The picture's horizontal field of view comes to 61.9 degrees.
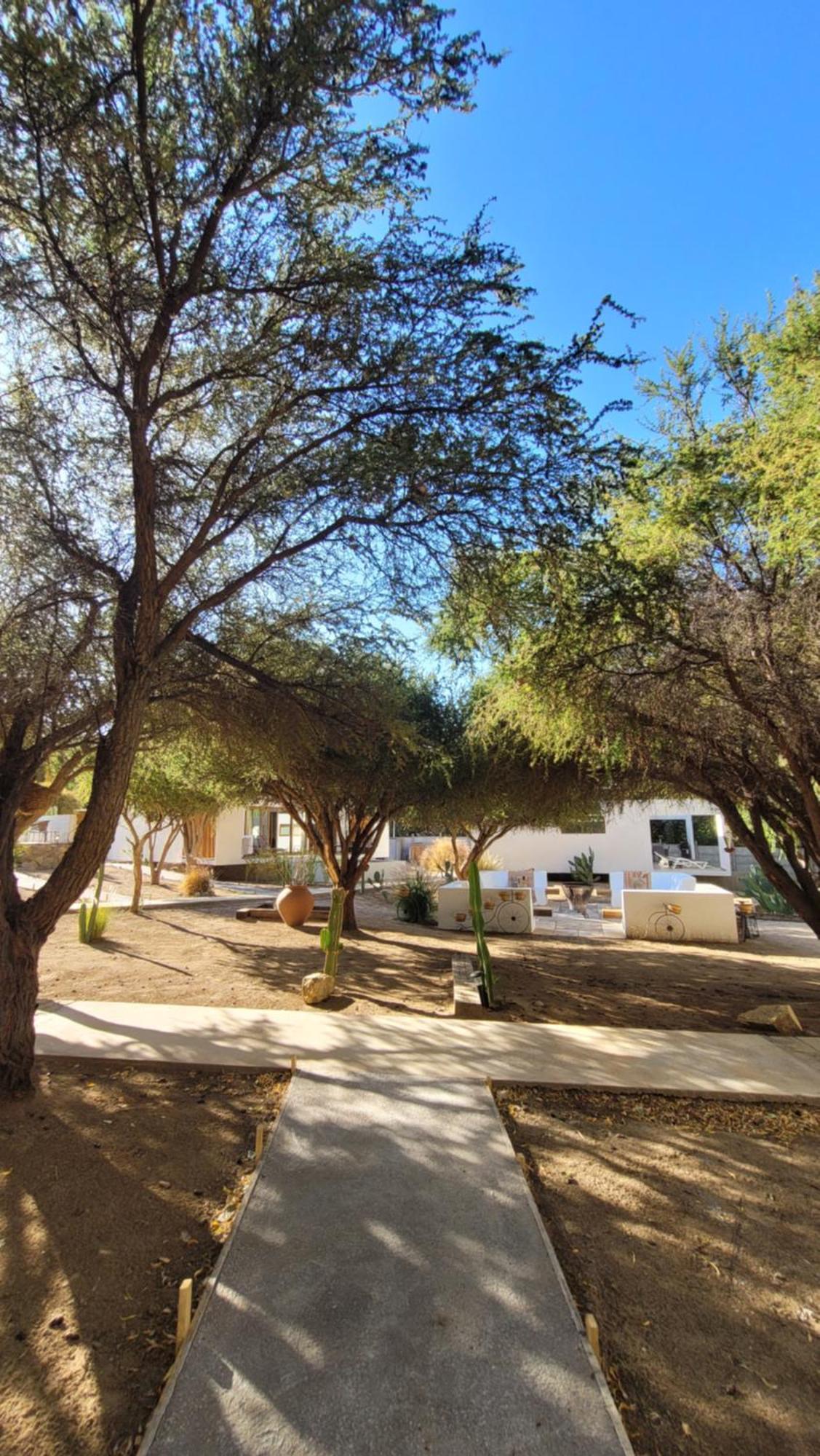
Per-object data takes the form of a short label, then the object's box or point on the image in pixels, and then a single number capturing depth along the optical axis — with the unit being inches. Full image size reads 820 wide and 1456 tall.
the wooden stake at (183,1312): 92.9
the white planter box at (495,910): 637.3
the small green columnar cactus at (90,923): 458.3
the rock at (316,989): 301.1
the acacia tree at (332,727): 314.0
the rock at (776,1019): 271.6
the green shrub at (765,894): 848.9
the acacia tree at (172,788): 440.6
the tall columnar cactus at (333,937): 324.2
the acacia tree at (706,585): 227.3
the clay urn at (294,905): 594.5
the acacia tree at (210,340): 169.5
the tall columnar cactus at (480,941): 299.7
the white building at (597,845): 1171.9
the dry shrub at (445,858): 972.6
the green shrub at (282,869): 971.3
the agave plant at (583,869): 1102.4
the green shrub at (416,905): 694.5
